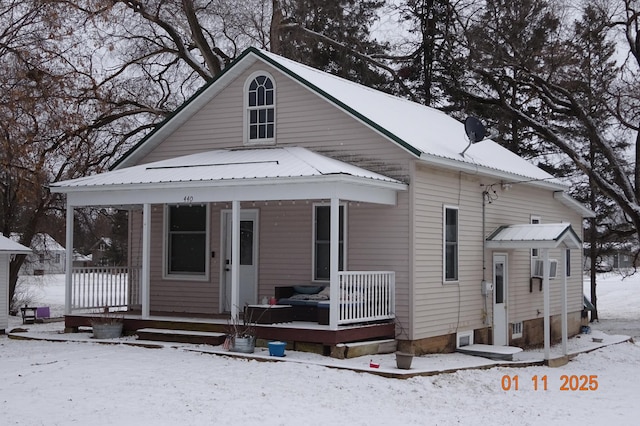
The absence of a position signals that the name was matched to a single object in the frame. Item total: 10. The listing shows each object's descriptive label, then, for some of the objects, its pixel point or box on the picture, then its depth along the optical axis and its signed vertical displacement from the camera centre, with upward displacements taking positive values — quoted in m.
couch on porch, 15.22 -0.81
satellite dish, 17.36 +2.72
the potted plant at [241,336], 14.00 -1.39
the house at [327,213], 15.02 +0.92
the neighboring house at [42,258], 35.19 -0.17
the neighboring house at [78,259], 66.06 -0.32
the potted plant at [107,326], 15.92 -1.39
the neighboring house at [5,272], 18.05 -0.38
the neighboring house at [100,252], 56.19 +0.29
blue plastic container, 13.75 -1.55
